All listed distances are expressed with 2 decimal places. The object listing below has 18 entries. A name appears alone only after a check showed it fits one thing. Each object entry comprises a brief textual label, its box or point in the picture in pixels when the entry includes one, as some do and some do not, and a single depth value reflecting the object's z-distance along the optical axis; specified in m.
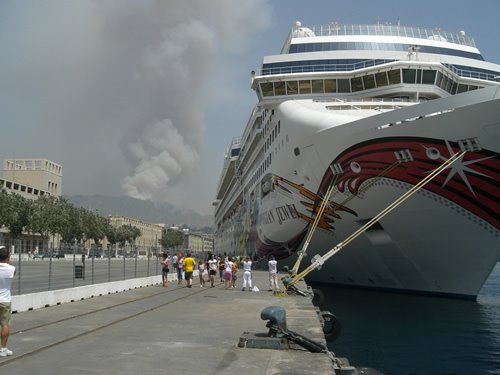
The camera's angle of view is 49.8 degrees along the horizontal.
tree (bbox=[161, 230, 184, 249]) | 160.50
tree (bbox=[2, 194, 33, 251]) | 62.52
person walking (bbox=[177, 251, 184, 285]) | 25.53
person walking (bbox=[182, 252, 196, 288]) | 23.78
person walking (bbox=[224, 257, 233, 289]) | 23.31
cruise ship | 18.09
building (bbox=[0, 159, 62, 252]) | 93.32
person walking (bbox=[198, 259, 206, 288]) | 24.67
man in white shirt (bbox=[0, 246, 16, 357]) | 7.77
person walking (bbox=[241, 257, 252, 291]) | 21.36
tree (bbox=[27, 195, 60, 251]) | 67.81
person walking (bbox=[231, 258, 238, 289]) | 24.11
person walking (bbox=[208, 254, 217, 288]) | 24.37
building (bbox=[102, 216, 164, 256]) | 158.75
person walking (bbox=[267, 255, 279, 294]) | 21.02
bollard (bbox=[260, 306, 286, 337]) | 9.70
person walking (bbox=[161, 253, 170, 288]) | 24.17
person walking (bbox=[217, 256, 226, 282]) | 29.99
